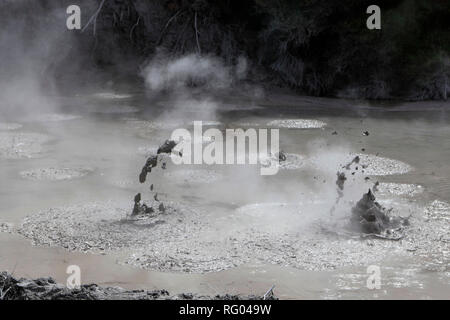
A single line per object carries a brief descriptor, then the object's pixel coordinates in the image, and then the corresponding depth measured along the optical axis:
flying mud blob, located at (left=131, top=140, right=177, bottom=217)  14.11
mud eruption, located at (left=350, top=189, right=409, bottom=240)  13.37
